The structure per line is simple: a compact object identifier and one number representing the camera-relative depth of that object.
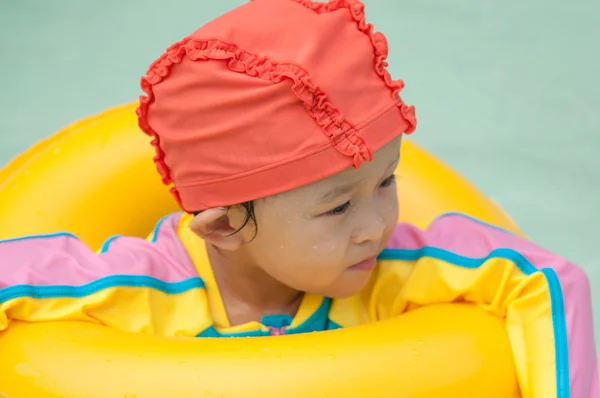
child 1.77
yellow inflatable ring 1.75
